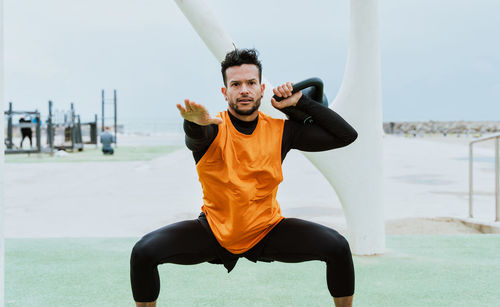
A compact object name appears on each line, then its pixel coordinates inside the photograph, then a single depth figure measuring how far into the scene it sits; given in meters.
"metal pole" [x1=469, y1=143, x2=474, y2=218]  5.99
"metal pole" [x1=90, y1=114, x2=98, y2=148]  26.27
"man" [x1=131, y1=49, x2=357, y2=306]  2.06
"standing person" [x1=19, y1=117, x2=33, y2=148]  19.53
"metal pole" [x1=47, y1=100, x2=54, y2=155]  18.48
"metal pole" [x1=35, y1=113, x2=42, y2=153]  17.85
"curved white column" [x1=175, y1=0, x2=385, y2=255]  3.95
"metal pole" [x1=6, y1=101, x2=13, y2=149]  17.22
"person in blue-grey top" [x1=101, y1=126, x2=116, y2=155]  18.10
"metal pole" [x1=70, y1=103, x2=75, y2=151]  21.17
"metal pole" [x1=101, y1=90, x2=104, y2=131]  30.18
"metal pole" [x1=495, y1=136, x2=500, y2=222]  5.68
